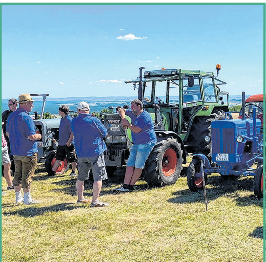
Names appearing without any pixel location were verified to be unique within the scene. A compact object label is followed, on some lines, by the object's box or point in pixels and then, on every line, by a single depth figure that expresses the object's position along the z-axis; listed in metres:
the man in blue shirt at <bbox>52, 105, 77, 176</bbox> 7.86
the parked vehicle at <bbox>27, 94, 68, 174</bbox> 8.86
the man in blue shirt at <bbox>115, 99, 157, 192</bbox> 6.62
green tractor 7.60
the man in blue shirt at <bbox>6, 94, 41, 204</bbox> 5.77
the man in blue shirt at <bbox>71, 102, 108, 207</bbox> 5.63
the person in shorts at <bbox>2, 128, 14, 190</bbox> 6.87
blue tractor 6.47
